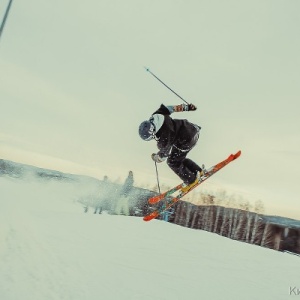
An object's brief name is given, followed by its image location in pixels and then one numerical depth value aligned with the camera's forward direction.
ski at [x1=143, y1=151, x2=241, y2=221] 8.15
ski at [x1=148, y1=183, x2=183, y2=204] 8.54
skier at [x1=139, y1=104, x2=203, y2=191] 6.23
